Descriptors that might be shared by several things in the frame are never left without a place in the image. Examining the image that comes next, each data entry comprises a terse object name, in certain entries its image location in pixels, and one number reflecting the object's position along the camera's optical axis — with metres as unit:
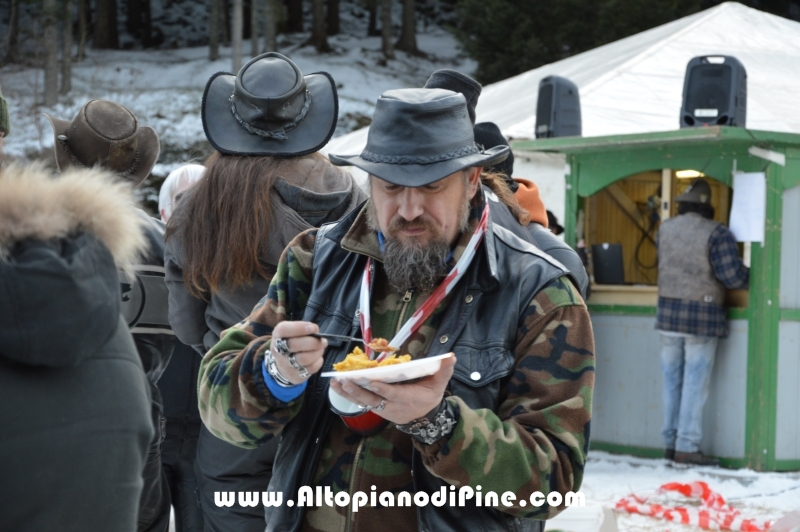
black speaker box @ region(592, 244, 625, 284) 8.83
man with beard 2.12
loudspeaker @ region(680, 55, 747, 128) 7.86
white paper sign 7.68
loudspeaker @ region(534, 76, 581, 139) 9.20
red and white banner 6.23
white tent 9.86
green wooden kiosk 7.73
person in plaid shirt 7.75
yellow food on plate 2.05
